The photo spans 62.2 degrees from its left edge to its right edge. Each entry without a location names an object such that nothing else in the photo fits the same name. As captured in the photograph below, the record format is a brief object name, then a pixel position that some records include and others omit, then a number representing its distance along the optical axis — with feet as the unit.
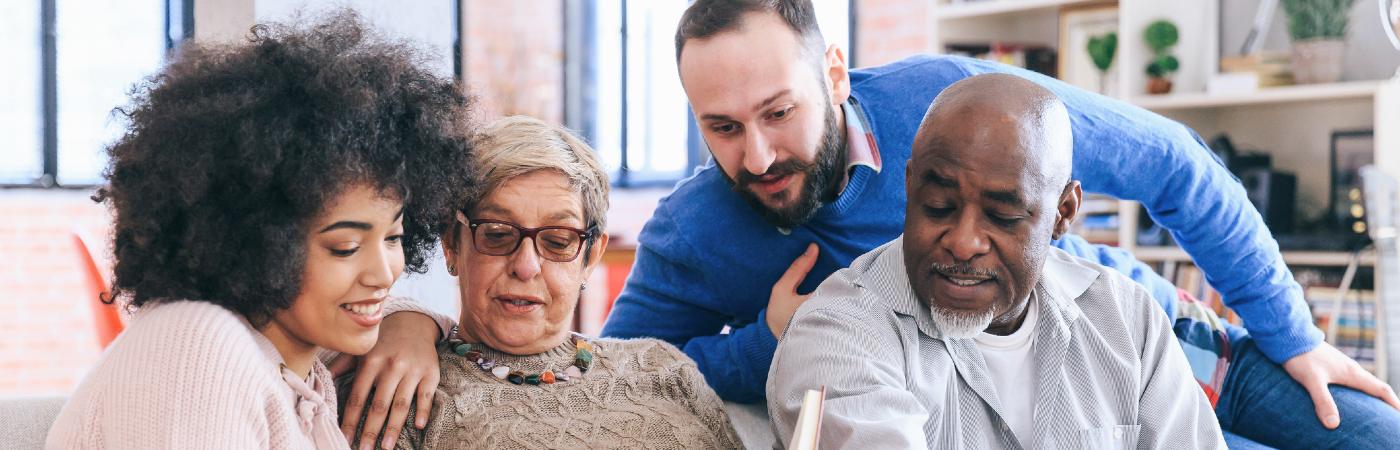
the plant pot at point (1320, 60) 12.71
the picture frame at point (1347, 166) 12.87
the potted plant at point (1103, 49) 14.24
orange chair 10.87
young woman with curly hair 3.73
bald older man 4.69
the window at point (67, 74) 17.13
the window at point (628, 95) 23.27
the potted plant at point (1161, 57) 13.71
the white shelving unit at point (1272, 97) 12.27
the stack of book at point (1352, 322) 12.26
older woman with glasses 5.18
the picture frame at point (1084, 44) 14.42
